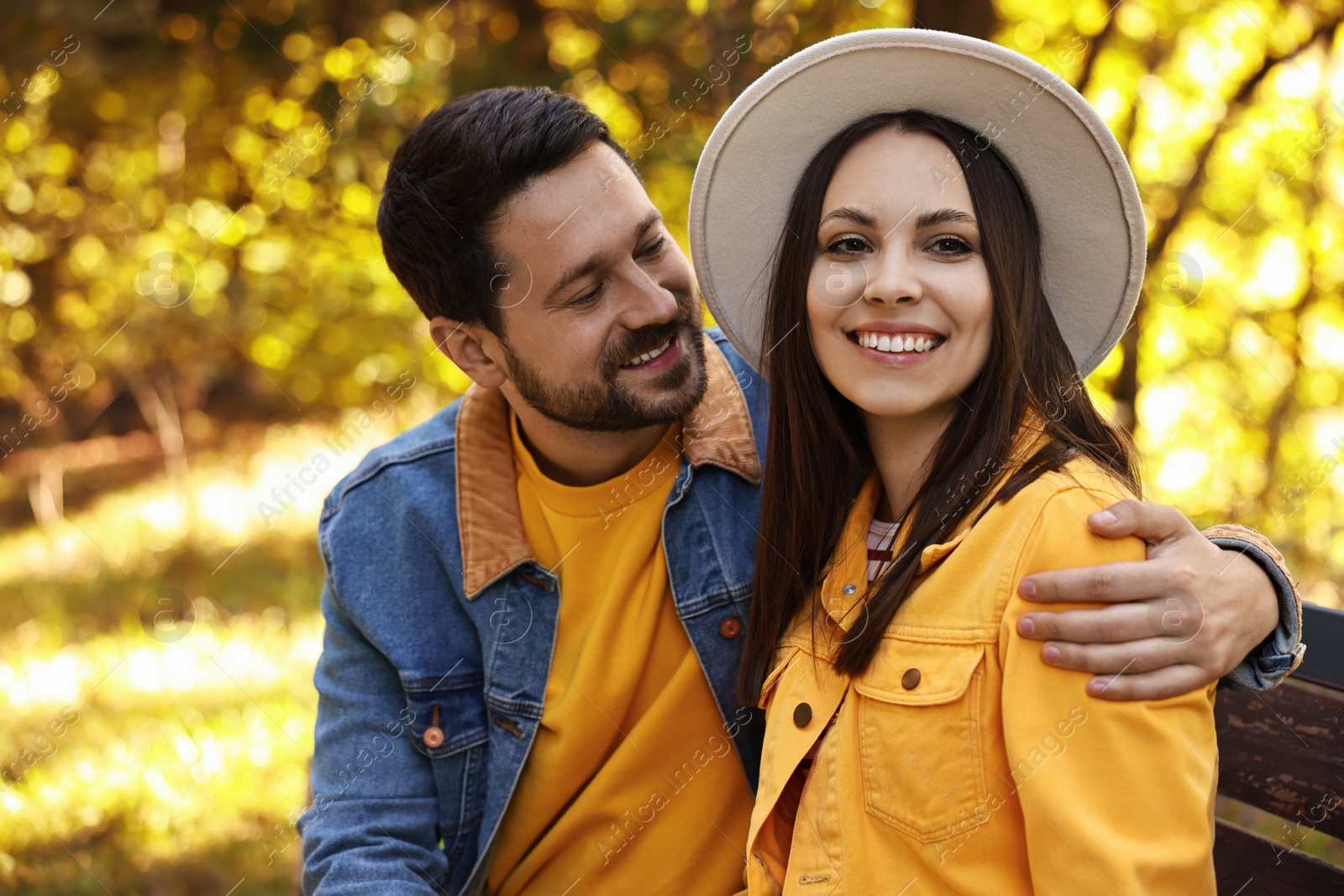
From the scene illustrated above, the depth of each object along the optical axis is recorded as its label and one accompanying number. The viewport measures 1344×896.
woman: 1.39
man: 2.18
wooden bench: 1.73
